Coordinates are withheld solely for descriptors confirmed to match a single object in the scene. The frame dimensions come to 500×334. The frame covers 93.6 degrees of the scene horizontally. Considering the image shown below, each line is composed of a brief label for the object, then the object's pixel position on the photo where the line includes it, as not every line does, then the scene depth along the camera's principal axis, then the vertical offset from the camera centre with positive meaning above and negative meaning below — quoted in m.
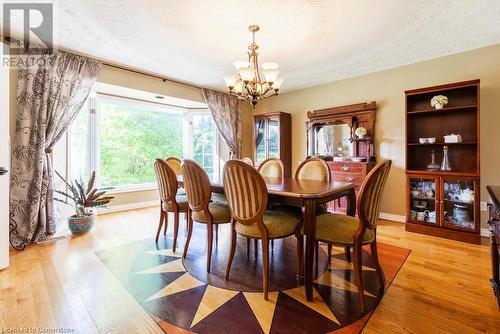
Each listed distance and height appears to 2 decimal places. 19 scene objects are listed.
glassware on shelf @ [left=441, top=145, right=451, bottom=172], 3.06 +0.08
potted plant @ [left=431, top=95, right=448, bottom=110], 3.00 +0.85
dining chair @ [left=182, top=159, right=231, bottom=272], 2.09 -0.29
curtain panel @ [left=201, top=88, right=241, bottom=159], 4.78 +1.10
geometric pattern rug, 1.45 -0.94
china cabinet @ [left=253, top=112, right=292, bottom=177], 4.74 +0.62
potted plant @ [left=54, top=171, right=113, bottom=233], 3.01 -0.48
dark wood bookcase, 2.83 +0.03
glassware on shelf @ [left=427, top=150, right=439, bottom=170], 3.14 +0.04
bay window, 3.90 +0.55
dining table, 1.65 -0.23
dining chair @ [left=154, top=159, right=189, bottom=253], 2.49 -0.25
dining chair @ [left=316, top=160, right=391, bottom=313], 1.58 -0.44
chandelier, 2.34 +0.92
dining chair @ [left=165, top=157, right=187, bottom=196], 3.56 +0.06
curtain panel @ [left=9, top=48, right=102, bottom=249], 2.70 +0.35
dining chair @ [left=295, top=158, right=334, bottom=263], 2.61 -0.04
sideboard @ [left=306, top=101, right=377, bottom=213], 3.77 +0.47
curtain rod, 2.73 +1.54
